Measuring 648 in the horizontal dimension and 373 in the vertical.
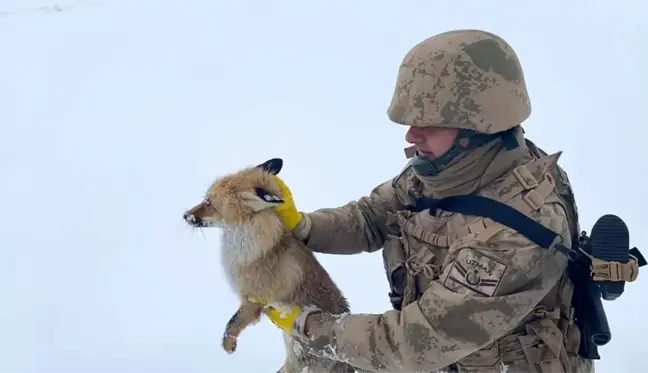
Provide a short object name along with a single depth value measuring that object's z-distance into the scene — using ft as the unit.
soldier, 7.13
